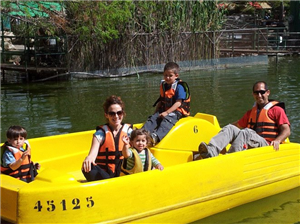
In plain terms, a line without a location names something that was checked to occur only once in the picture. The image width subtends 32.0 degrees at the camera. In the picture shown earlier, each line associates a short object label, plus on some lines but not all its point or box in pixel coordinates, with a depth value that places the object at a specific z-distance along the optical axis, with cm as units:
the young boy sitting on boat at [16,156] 504
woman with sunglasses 486
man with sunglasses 585
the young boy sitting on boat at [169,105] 652
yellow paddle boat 435
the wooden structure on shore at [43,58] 1650
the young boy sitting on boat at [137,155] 487
